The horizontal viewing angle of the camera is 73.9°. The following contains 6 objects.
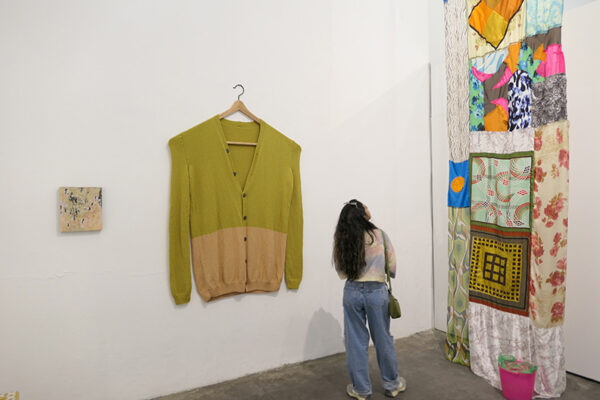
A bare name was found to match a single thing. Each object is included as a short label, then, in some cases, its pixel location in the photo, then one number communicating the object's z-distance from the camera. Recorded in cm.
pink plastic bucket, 245
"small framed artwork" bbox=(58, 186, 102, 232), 234
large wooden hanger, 284
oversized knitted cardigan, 269
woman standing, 246
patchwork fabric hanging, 255
